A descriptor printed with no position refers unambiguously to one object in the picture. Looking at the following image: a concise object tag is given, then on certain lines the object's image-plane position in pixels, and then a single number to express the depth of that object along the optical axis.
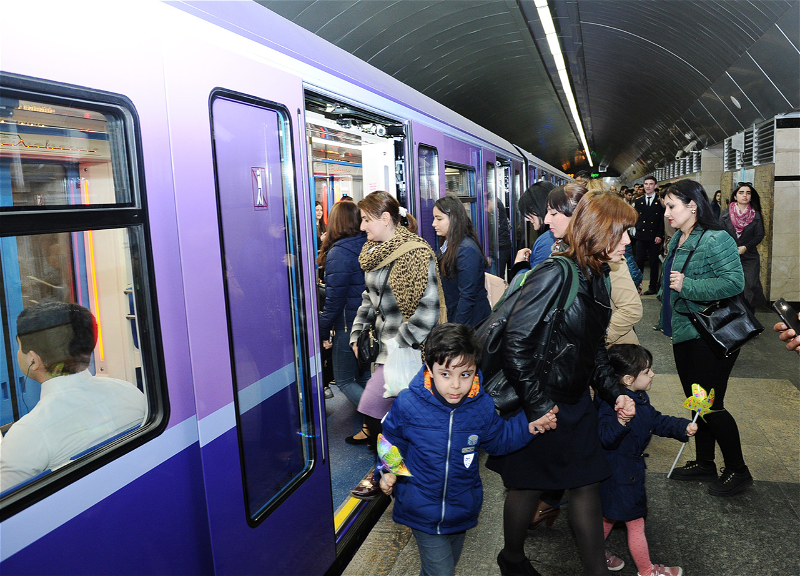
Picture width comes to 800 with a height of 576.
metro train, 1.66
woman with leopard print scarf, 3.47
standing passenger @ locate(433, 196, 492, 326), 4.36
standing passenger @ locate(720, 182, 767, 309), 8.36
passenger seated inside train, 1.71
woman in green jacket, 3.64
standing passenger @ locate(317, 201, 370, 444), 4.16
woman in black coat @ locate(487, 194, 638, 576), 2.55
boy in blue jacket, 2.39
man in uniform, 11.71
